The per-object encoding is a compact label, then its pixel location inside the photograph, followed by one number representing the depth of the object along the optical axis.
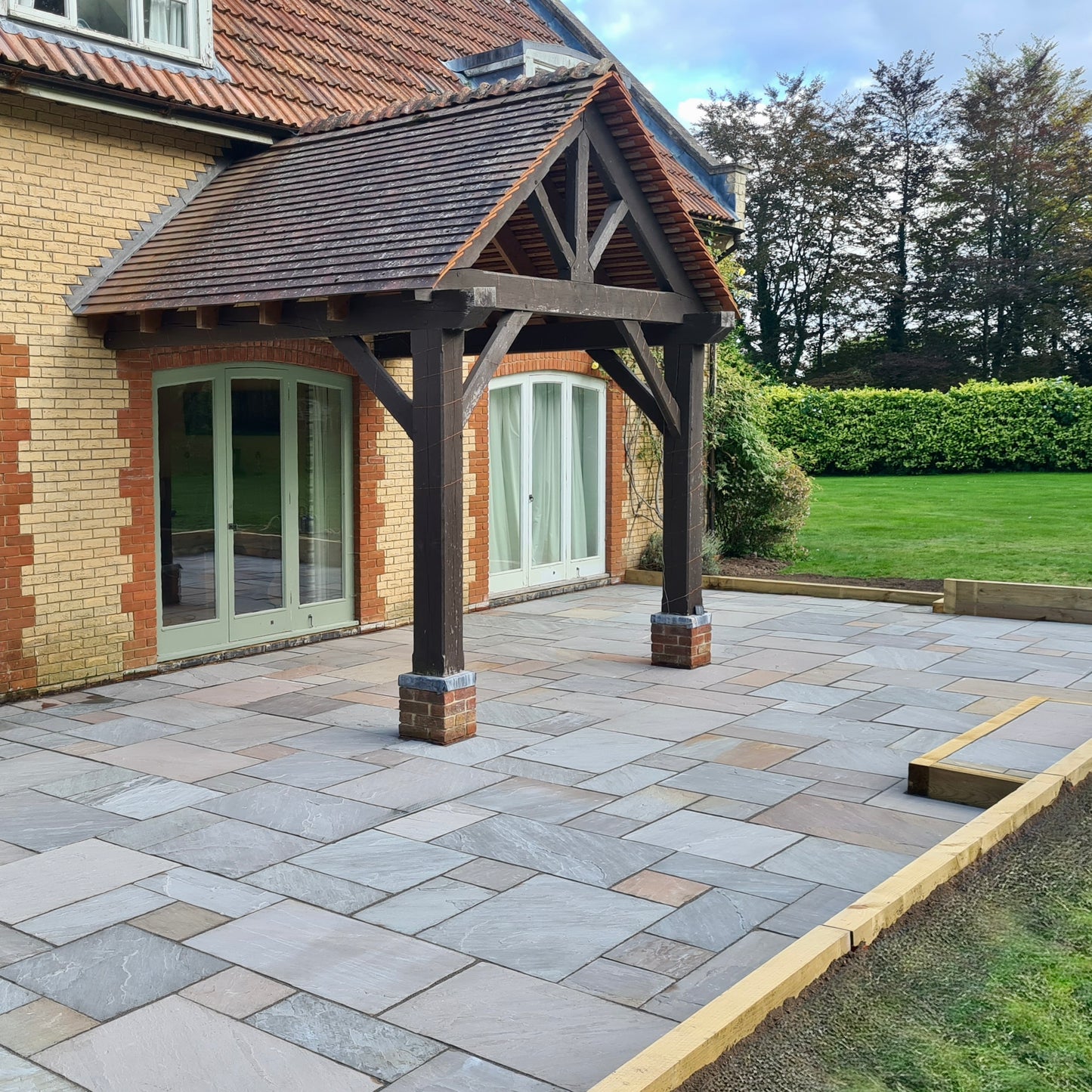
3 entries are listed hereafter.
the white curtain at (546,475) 13.62
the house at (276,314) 7.50
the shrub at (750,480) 15.20
